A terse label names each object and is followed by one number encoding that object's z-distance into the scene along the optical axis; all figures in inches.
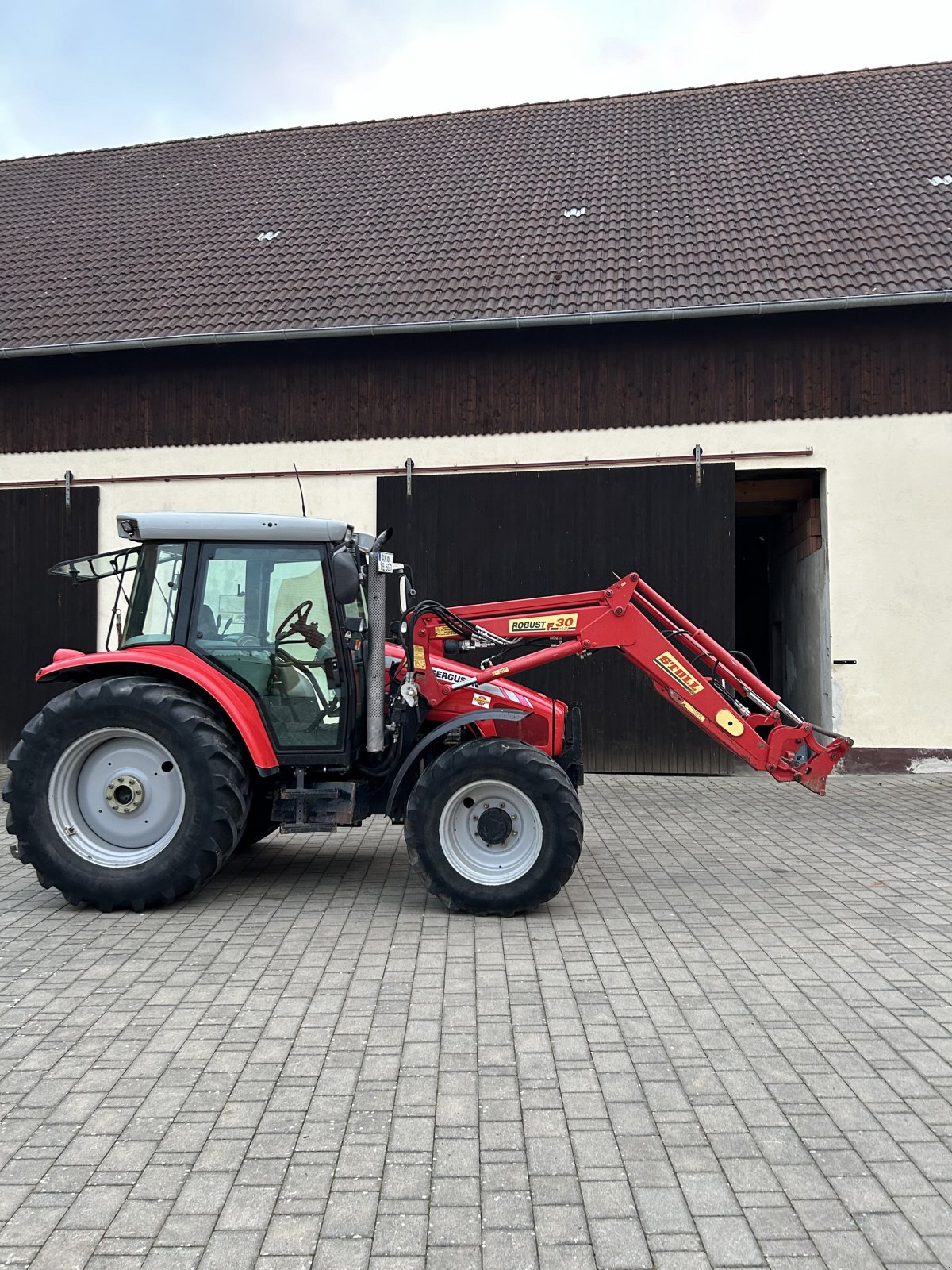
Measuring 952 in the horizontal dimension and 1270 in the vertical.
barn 394.3
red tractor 208.7
